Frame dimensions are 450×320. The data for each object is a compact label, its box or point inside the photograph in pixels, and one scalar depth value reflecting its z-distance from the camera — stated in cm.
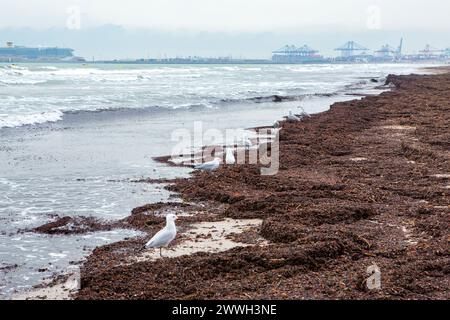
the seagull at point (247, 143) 1612
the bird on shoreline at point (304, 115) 2306
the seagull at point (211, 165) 1240
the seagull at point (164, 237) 711
